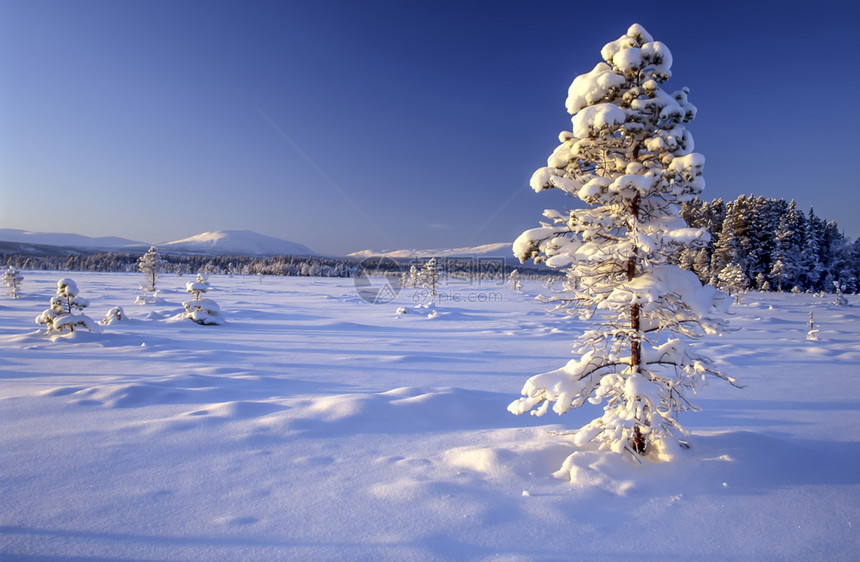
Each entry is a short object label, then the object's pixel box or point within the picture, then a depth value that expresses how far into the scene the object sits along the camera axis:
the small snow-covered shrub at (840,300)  37.69
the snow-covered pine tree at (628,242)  4.25
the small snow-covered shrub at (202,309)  21.33
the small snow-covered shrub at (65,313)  14.81
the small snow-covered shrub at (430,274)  51.97
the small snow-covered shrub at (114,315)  19.19
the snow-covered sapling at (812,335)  19.14
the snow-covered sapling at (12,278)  35.23
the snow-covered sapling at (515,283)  70.44
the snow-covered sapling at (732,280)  37.94
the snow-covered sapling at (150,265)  38.32
